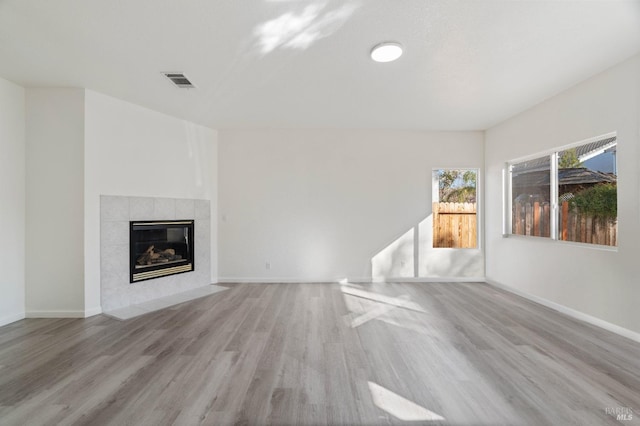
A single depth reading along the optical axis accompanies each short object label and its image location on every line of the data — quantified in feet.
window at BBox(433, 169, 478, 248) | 16.15
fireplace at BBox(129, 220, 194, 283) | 12.19
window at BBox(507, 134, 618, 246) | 9.70
